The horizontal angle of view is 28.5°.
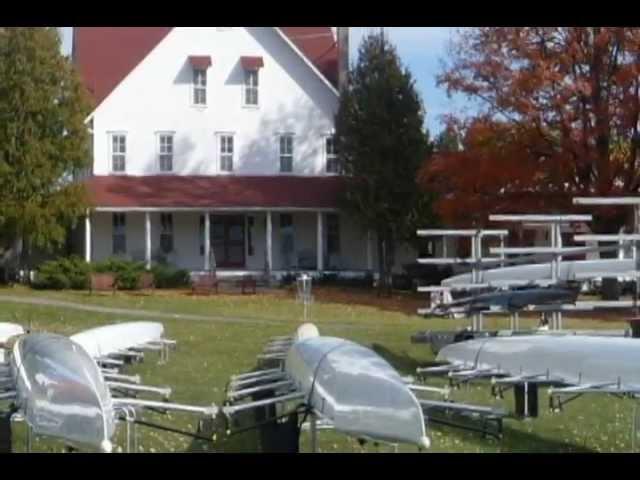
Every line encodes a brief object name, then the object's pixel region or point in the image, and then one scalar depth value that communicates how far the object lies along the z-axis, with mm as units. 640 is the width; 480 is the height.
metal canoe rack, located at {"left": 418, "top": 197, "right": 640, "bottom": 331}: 20927
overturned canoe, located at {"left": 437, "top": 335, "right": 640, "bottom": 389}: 13883
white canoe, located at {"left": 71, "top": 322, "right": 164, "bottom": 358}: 18812
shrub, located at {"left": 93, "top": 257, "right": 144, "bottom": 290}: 43531
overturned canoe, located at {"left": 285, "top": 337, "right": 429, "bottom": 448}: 8945
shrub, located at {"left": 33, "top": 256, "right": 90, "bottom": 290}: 43538
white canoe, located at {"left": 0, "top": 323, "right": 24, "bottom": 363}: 20597
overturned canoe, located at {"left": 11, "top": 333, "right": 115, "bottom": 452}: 8781
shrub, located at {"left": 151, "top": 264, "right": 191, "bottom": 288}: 45209
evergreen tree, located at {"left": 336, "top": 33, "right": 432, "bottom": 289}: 46875
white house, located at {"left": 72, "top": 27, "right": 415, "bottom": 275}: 50156
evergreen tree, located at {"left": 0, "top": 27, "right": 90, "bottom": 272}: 44812
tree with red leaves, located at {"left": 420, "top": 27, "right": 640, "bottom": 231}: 38719
